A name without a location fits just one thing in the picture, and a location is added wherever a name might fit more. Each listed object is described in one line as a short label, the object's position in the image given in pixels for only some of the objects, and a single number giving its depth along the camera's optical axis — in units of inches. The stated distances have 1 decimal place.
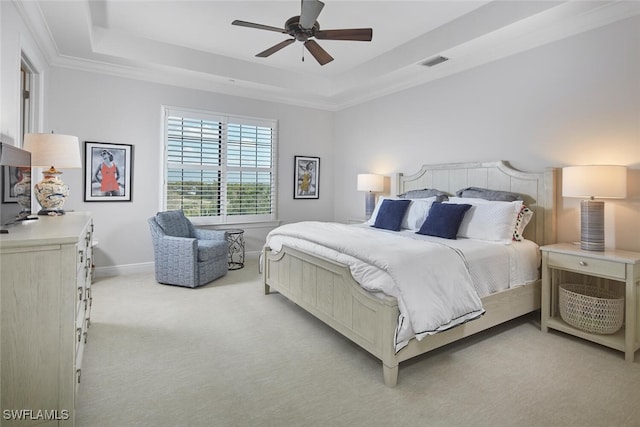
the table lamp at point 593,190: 107.0
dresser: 59.2
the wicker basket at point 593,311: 106.2
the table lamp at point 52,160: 100.1
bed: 87.8
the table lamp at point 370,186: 208.1
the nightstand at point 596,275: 99.3
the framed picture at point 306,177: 244.7
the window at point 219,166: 198.7
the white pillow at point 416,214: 153.0
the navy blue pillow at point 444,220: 130.4
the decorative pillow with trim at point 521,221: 128.5
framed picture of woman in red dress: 175.2
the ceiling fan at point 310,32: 109.3
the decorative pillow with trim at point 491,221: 124.7
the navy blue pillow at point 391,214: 156.7
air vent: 162.0
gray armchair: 163.5
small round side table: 206.7
